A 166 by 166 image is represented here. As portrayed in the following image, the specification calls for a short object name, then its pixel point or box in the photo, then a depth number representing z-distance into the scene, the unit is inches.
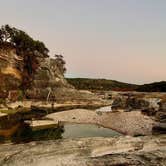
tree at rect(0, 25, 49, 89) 3855.8
